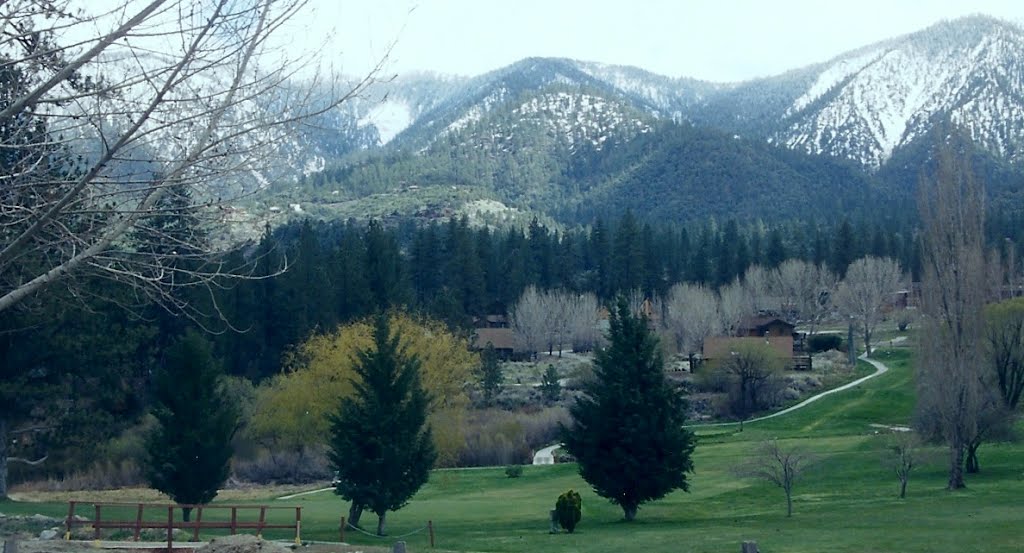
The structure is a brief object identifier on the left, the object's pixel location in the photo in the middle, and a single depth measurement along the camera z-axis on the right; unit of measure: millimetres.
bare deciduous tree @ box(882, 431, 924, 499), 33469
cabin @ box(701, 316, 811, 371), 65062
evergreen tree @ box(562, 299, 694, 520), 30688
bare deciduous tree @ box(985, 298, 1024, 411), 46031
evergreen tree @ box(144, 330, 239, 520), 31281
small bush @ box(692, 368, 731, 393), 64375
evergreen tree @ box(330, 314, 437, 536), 28922
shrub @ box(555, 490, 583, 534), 28812
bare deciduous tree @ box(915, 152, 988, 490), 35031
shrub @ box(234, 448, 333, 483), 43844
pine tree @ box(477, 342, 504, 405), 62500
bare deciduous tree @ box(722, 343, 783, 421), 62125
